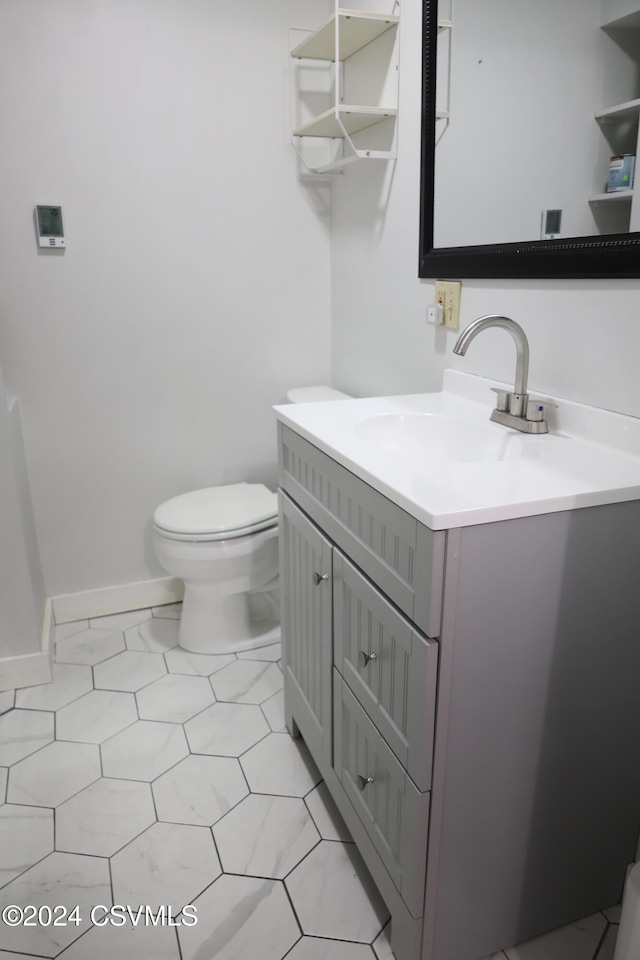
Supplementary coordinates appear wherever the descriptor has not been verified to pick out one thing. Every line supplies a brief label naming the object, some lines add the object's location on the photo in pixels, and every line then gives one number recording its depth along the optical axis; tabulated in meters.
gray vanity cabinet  0.98
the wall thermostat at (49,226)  2.06
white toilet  2.03
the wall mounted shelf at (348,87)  1.81
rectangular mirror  1.14
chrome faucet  1.24
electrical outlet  1.64
